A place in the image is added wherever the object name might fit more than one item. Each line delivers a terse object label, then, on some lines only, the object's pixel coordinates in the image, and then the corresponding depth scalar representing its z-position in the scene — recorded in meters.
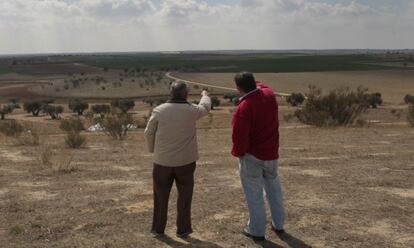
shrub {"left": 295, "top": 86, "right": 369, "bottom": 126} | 23.15
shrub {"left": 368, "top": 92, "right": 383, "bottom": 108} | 49.91
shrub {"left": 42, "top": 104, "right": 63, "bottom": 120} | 54.46
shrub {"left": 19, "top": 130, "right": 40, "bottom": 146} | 16.70
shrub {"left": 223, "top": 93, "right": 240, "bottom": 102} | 66.32
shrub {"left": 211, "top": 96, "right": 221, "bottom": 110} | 57.67
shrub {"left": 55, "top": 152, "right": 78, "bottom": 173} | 11.11
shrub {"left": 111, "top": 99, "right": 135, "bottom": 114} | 56.89
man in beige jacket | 6.18
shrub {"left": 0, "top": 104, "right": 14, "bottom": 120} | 52.92
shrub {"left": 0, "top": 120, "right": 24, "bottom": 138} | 21.21
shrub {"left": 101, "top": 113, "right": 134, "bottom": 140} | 19.55
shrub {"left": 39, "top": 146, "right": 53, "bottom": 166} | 11.84
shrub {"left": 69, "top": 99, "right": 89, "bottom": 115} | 58.06
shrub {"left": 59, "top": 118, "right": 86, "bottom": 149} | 15.99
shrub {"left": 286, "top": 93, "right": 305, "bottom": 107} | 54.78
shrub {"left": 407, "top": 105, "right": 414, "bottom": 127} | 21.71
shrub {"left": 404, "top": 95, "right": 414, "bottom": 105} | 53.24
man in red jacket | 5.95
